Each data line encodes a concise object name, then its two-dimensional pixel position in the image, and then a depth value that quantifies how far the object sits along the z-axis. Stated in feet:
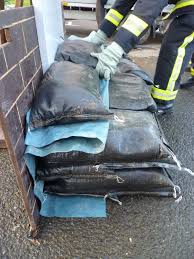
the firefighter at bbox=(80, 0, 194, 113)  5.09
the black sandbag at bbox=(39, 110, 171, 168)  3.83
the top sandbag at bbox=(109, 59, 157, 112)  4.94
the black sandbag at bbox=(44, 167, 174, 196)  4.01
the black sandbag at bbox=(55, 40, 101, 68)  5.49
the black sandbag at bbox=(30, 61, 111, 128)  3.69
